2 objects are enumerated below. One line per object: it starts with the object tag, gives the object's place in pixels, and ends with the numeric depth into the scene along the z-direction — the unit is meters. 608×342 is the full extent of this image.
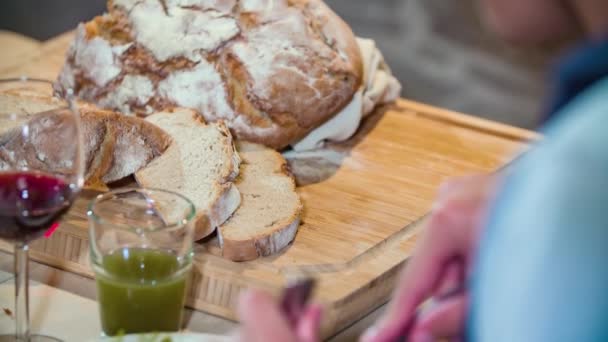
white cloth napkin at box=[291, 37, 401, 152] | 1.22
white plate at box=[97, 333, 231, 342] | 0.85
